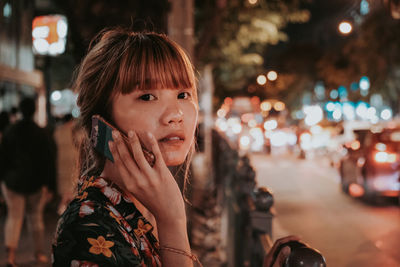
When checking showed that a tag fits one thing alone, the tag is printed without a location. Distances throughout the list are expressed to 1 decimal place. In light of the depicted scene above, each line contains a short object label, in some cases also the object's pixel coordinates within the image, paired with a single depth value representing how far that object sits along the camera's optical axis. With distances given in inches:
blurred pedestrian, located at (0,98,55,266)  212.1
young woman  49.6
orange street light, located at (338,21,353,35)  507.5
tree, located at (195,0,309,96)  423.5
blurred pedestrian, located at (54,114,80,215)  295.1
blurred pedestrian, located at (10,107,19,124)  394.3
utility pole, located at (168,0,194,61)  242.7
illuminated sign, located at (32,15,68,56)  463.2
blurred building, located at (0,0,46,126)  541.3
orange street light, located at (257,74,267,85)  672.9
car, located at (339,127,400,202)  412.2
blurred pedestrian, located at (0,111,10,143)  328.2
